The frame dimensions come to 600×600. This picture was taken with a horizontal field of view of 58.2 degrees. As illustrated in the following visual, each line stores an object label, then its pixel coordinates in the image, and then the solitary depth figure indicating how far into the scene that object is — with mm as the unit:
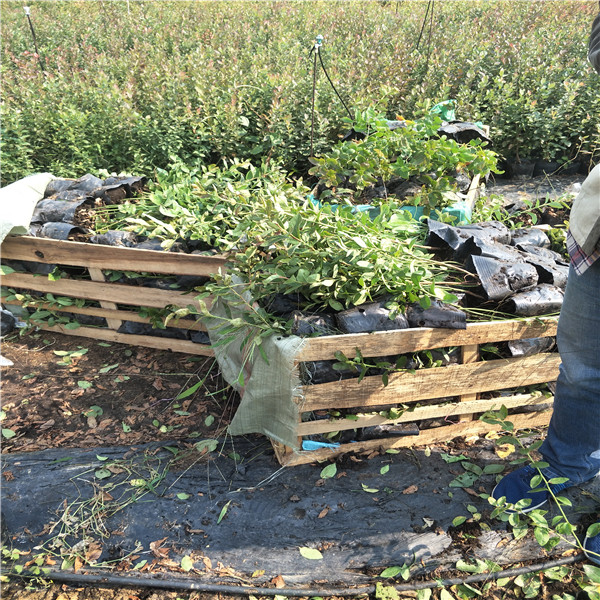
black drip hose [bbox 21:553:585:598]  1964
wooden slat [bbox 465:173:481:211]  3154
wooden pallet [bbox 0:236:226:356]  2967
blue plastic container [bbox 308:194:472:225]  2924
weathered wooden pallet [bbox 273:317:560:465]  2195
